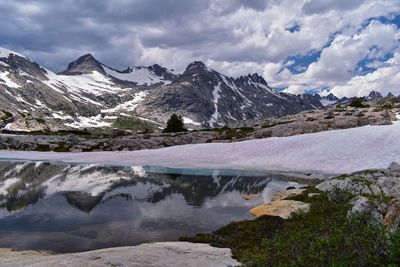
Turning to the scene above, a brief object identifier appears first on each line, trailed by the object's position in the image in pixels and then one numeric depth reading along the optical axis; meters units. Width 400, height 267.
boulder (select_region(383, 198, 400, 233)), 15.10
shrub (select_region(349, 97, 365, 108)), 123.99
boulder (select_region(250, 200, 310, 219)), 26.31
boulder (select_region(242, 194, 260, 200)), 37.42
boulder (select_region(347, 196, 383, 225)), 17.91
